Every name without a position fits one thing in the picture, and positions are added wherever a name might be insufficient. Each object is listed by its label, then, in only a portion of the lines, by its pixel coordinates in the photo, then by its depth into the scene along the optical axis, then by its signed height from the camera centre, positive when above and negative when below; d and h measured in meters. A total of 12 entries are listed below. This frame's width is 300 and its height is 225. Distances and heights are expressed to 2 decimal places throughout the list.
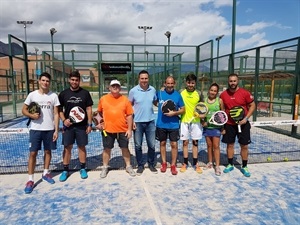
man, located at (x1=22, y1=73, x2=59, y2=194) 4.20 -0.60
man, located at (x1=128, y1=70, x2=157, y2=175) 4.66 -0.41
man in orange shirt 4.52 -0.55
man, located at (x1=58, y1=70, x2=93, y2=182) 4.41 -0.58
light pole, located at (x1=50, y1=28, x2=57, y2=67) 24.78 +5.60
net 5.37 -1.68
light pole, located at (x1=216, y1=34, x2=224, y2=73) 35.38 +7.12
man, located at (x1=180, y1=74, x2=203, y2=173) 4.84 -0.64
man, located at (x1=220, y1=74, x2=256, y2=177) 4.75 -0.54
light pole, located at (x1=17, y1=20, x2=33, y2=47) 38.97 +10.21
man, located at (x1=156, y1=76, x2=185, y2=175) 4.69 -0.63
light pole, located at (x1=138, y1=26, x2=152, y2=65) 40.60 +9.78
